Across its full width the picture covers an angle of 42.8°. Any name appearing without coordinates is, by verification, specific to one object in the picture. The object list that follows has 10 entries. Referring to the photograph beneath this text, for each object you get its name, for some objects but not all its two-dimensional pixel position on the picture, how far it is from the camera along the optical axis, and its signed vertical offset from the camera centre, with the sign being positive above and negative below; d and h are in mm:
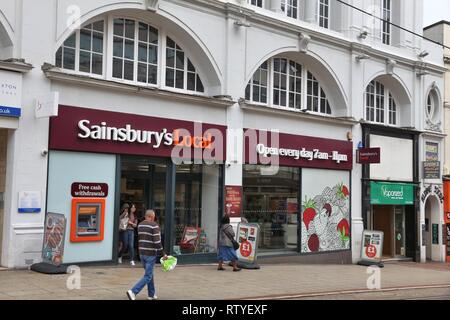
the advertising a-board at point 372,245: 20391 -1262
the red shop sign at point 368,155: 20894 +2026
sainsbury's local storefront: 14203 +844
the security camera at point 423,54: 24797 +6763
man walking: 10195 -711
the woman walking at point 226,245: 15016 -984
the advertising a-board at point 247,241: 16234 -934
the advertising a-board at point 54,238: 12775 -749
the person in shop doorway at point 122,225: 15281 -508
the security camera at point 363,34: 21891 +6696
